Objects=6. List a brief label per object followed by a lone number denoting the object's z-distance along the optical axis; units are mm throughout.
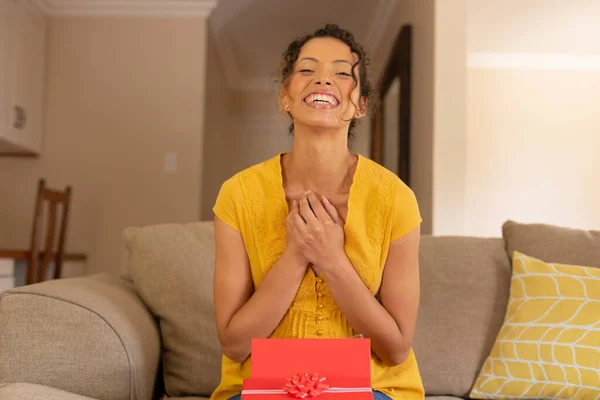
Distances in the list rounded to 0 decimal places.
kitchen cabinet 3273
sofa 1012
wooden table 2713
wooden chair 2863
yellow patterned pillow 1243
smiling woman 876
